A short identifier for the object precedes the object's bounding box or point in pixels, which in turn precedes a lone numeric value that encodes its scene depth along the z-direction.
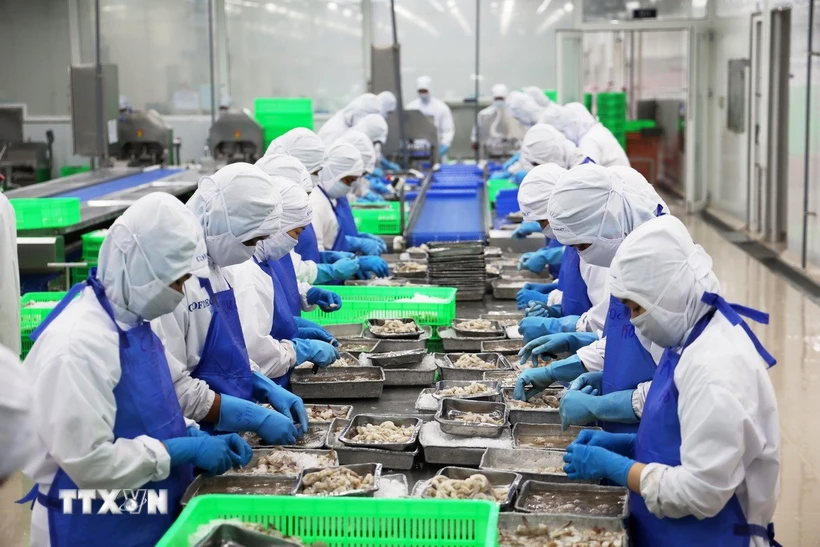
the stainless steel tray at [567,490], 2.61
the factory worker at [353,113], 10.18
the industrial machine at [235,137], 11.27
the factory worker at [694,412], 2.21
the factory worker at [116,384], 2.22
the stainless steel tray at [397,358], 3.81
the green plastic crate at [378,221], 7.12
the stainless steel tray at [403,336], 4.11
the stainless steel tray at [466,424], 3.03
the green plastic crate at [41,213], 6.13
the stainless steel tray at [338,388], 3.54
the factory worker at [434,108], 13.39
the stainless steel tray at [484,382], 3.37
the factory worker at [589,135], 7.98
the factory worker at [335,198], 5.91
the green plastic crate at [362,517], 2.25
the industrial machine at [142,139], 11.14
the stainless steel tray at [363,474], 2.55
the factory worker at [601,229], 3.08
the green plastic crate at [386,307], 4.46
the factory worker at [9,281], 4.31
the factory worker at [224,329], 2.88
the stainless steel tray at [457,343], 4.20
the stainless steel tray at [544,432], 3.11
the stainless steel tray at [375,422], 2.90
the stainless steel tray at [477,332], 4.29
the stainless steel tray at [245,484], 2.66
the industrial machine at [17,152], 12.67
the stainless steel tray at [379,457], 2.87
